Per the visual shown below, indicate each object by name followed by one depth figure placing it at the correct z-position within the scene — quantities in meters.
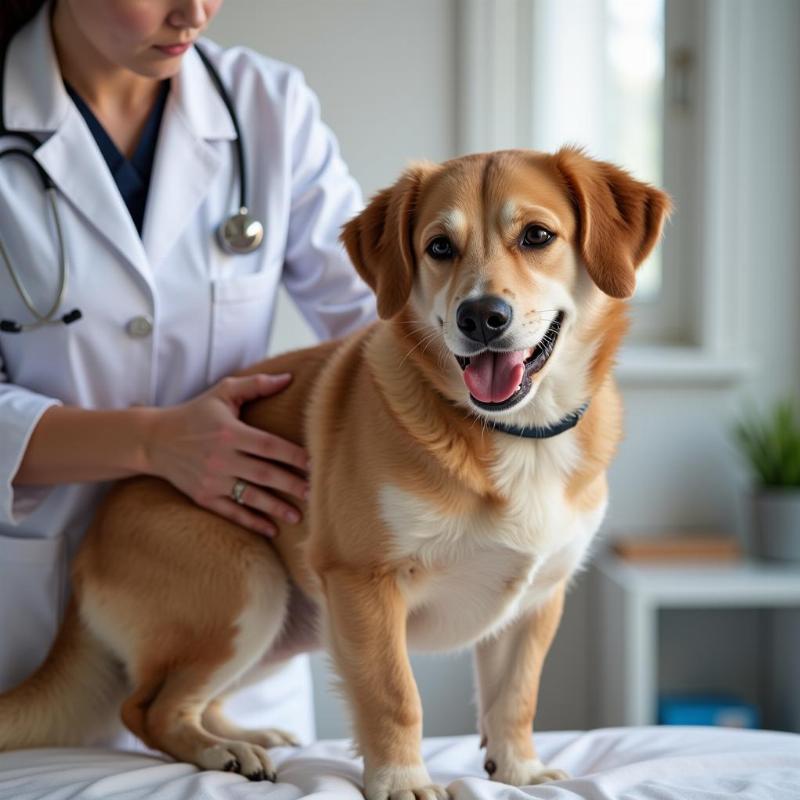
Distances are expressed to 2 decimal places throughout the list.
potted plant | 2.22
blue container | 2.30
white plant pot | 2.21
